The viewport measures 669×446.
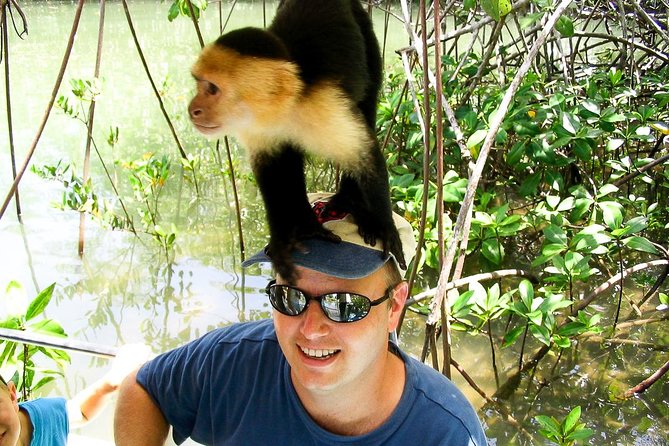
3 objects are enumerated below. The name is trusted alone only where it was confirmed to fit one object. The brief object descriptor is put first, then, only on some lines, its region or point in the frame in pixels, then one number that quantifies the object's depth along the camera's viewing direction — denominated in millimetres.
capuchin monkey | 1456
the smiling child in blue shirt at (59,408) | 1567
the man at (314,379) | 1188
